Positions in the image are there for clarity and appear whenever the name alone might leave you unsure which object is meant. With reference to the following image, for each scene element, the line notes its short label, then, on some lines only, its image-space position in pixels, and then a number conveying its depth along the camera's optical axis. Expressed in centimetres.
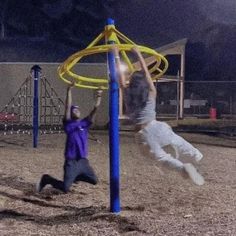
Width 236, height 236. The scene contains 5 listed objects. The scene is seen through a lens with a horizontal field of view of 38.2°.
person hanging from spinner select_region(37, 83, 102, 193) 494
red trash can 1475
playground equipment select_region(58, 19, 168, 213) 459
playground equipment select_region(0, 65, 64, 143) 1237
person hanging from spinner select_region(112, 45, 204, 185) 422
